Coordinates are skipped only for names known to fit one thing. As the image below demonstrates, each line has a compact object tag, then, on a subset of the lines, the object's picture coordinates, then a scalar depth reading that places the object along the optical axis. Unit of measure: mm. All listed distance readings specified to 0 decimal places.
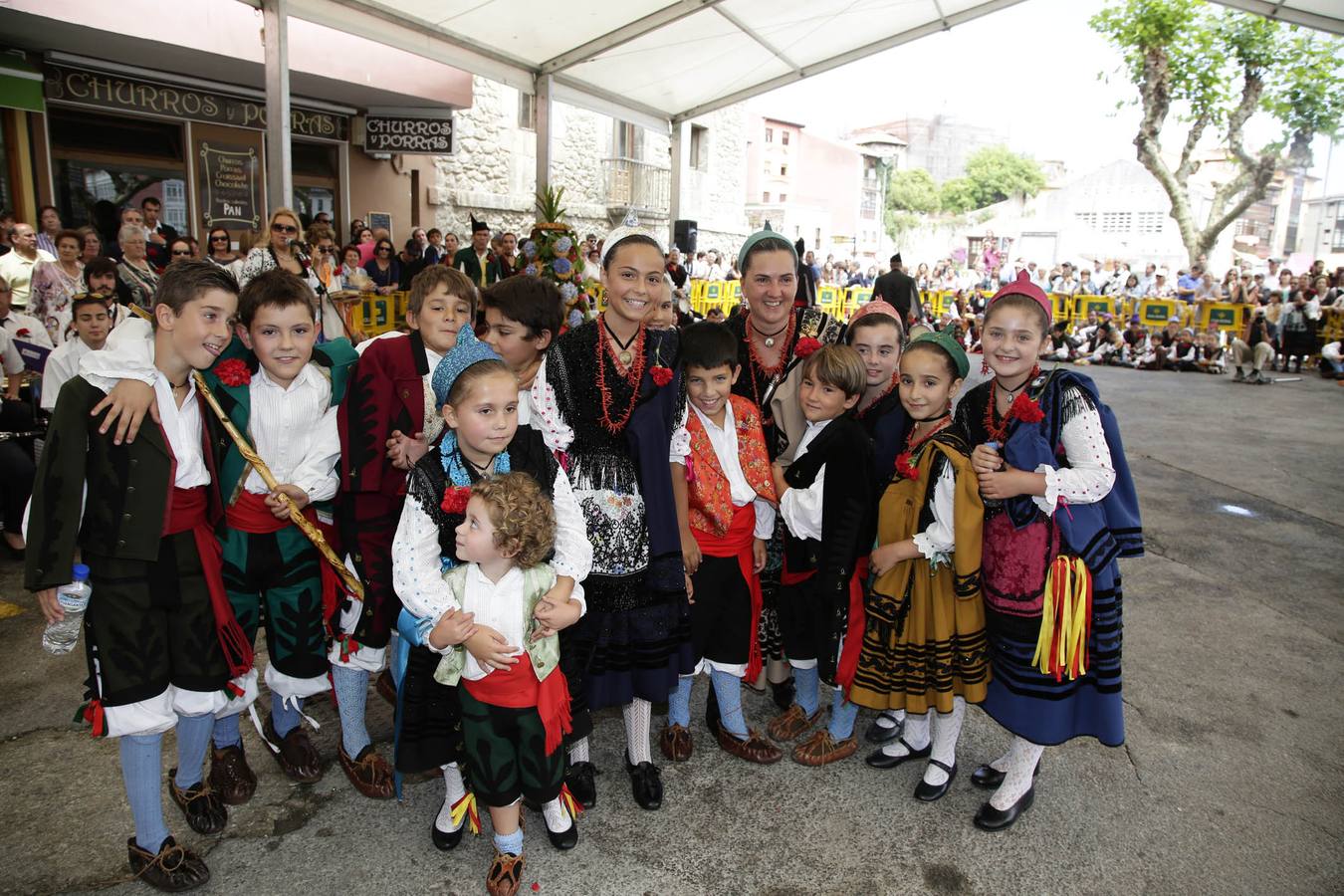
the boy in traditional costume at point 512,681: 2316
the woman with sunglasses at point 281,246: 4961
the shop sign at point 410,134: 11775
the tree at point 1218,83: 23547
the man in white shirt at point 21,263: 6844
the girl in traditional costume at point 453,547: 2324
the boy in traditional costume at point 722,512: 2957
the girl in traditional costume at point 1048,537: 2631
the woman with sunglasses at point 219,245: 7607
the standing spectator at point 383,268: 10086
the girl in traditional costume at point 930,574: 2758
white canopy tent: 6363
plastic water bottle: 2271
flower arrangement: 4891
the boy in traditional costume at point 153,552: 2260
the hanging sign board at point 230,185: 11359
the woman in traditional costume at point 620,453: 2777
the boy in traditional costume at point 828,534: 3008
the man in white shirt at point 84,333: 4477
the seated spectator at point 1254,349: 15141
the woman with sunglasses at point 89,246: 7850
